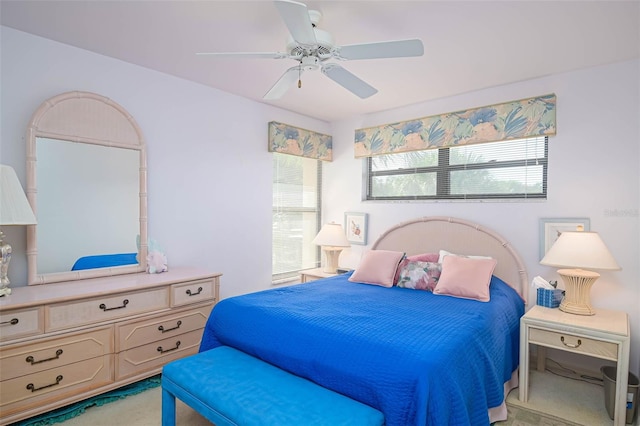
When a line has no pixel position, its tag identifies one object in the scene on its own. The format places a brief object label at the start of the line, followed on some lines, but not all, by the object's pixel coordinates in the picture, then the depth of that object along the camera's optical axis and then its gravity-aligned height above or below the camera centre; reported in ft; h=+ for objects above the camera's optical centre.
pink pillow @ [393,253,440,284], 10.81 -1.72
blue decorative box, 8.86 -2.30
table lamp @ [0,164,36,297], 6.89 -0.16
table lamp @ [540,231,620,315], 7.86 -1.25
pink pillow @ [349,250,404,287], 10.53 -1.95
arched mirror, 8.11 +0.29
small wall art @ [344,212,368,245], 14.08 -0.93
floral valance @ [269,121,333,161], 13.10 +2.42
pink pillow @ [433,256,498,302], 8.87 -1.90
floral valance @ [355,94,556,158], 10.06 +2.52
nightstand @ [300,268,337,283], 12.97 -2.63
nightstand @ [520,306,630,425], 7.08 -2.78
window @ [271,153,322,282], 13.91 -0.42
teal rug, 7.11 -4.42
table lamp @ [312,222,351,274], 13.19 -1.42
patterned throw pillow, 9.93 -2.03
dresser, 6.73 -2.93
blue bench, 5.01 -3.00
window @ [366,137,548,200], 10.62 +1.12
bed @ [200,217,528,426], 5.24 -2.45
